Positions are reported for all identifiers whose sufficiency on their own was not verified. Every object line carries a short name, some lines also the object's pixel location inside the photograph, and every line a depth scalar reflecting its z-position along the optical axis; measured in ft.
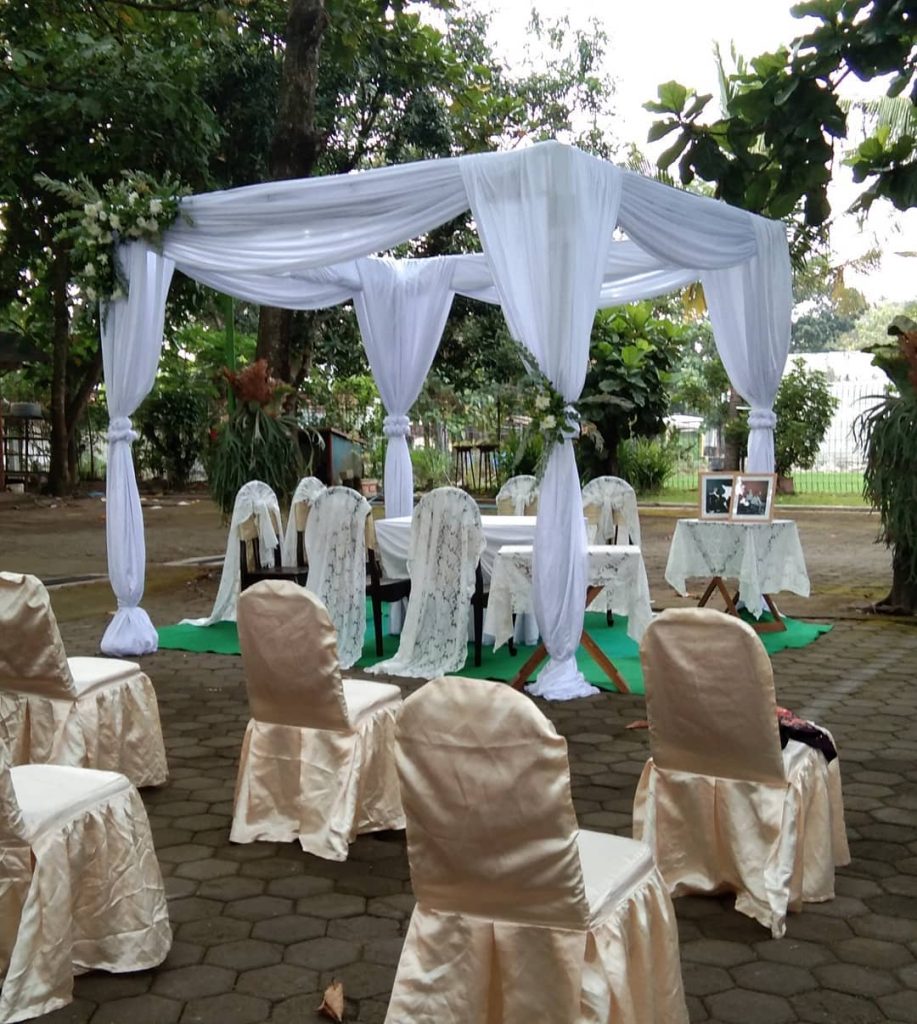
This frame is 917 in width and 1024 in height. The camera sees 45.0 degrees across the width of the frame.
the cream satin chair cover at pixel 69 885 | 7.95
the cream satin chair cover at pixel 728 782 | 9.12
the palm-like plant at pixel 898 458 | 23.22
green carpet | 19.49
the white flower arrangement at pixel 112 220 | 19.95
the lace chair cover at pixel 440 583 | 19.69
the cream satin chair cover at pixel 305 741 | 11.00
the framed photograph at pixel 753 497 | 22.38
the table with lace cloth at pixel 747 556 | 21.89
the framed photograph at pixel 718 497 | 22.70
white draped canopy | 17.15
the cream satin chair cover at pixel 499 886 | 6.38
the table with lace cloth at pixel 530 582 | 18.52
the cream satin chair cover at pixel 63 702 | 11.19
